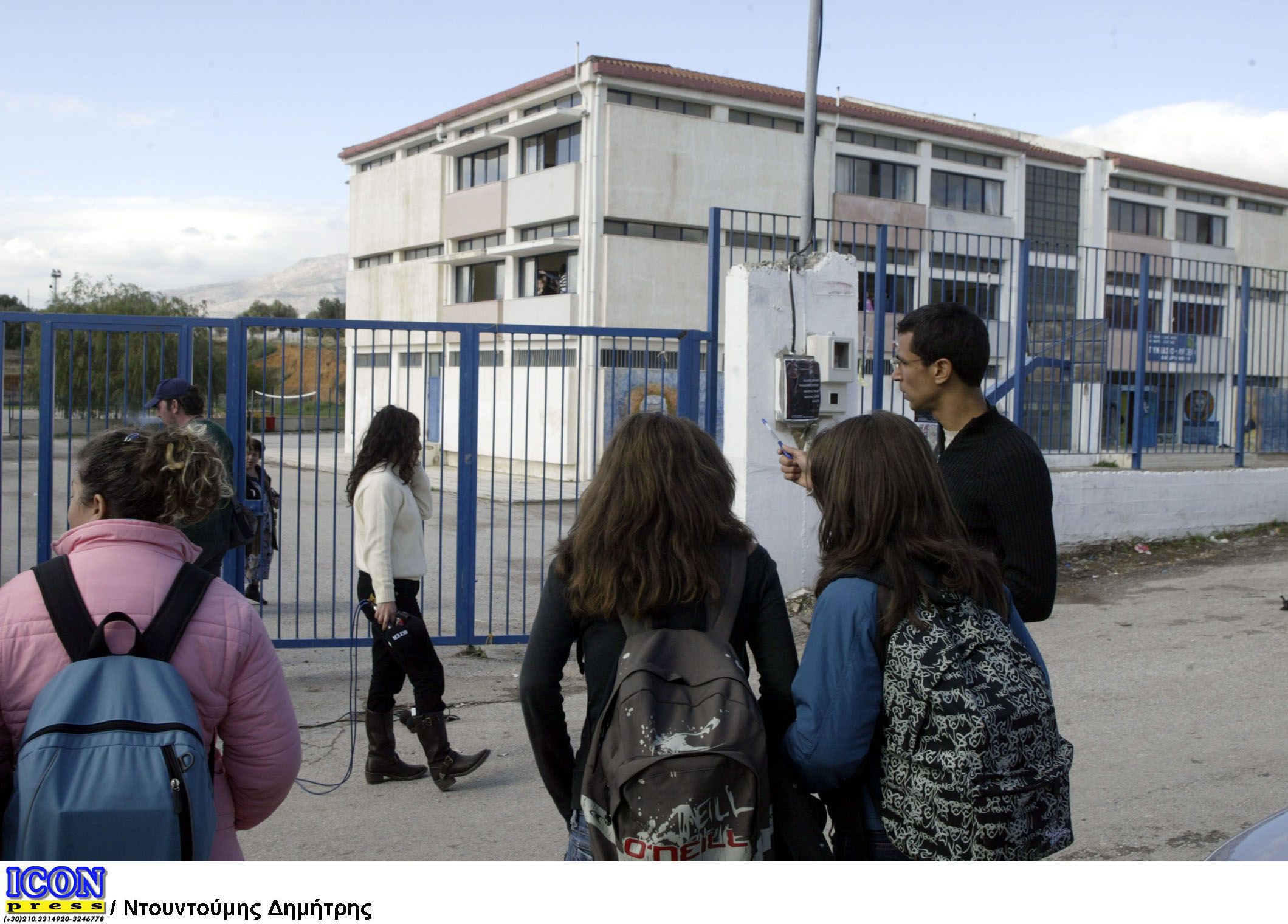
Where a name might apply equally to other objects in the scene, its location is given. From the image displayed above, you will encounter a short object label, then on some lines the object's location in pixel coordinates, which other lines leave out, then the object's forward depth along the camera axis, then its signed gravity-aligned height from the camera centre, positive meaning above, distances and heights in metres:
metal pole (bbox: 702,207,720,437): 7.84 +0.65
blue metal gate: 6.70 +0.03
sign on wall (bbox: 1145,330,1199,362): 10.81 +0.68
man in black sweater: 2.90 -0.13
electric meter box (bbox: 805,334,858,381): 8.11 +0.40
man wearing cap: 5.10 -0.17
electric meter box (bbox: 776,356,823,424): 7.91 +0.13
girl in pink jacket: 2.08 -0.43
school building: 32.84 +7.89
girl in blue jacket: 2.25 -0.37
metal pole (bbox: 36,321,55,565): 6.61 -0.36
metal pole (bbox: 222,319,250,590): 6.70 +0.03
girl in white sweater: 4.77 -0.87
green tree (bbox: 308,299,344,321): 106.88 +9.27
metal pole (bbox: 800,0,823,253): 8.40 +2.56
